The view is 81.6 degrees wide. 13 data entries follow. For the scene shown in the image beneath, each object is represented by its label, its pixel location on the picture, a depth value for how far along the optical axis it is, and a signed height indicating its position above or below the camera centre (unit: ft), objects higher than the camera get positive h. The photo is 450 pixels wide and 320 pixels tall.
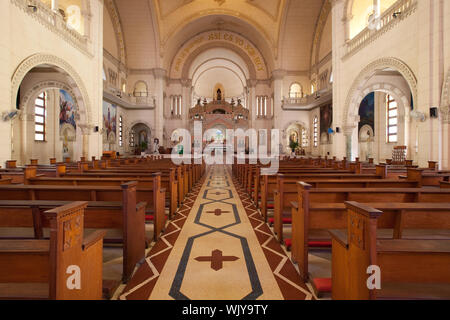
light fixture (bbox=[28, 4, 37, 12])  31.07 +18.14
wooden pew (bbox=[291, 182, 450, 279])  9.53 -1.77
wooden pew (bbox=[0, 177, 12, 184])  13.74 -1.21
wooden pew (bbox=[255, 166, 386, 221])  16.70 -1.20
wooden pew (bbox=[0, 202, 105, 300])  5.15 -2.19
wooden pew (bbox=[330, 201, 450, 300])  5.44 -2.24
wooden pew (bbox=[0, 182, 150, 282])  9.02 -1.90
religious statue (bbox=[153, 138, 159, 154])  82.95 +4.42
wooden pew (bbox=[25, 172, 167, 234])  13.92 -1.49
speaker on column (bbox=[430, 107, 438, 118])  27.50 +5.00
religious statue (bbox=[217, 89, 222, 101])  133.24 +33.38
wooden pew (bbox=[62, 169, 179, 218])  16.61 -1.32
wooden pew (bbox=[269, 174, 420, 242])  13.32 -1.46
